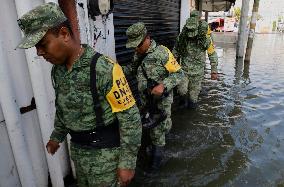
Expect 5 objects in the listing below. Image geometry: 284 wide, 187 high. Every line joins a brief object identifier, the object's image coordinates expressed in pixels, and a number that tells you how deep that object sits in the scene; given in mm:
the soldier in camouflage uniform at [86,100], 1645
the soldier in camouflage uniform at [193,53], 5594
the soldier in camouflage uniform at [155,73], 3342
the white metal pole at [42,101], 2482
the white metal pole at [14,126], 2322
